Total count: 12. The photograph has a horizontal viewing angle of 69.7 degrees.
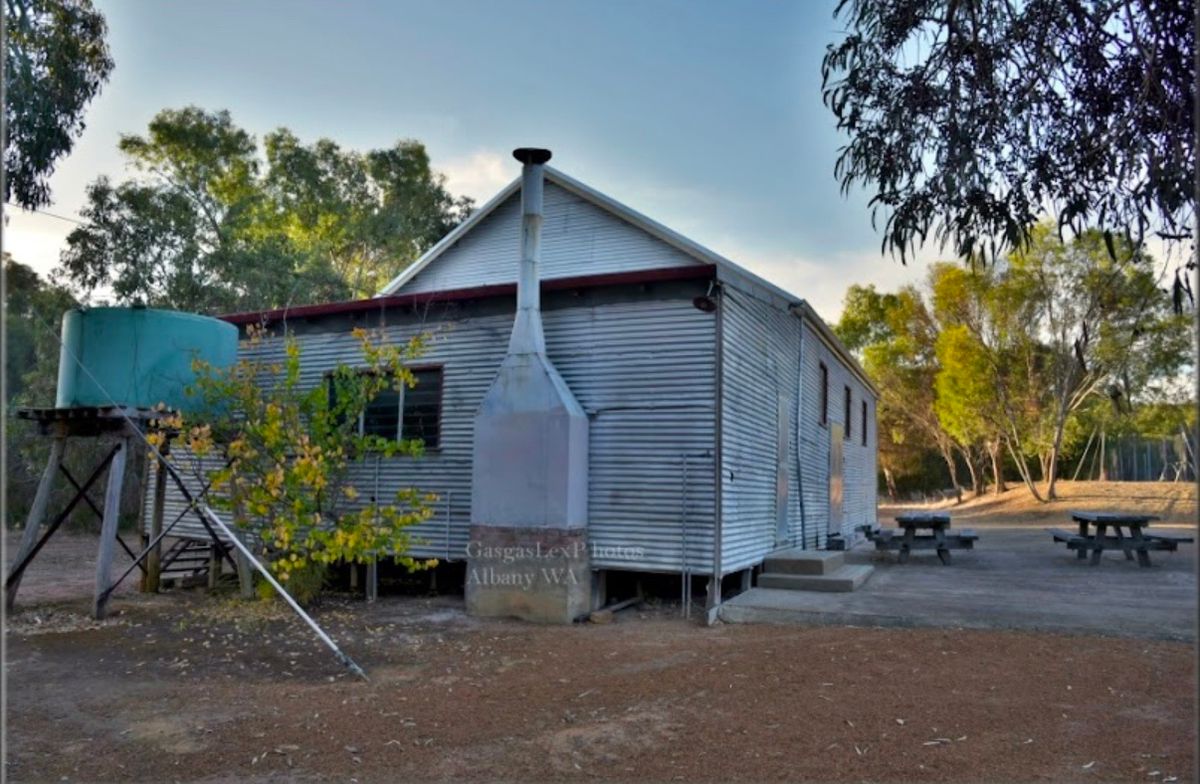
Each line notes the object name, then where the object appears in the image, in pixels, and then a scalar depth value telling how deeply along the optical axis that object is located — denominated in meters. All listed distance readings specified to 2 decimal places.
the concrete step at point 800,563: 11.62
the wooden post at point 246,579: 11.43
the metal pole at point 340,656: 7.21
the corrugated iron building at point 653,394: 10.34
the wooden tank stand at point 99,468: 10.43
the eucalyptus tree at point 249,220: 23.59
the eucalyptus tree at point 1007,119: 5.58
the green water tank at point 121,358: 10.53
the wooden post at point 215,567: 13.09
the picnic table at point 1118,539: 13.46
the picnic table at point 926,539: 14.41
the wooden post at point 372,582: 11.55
